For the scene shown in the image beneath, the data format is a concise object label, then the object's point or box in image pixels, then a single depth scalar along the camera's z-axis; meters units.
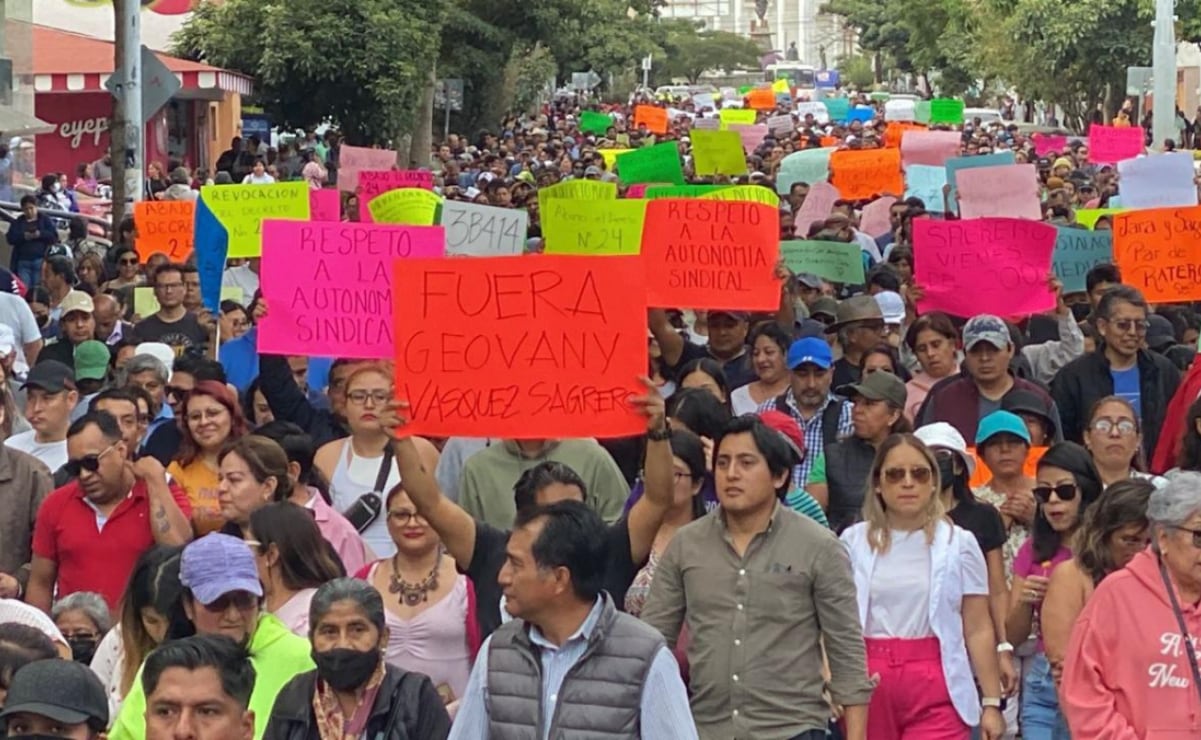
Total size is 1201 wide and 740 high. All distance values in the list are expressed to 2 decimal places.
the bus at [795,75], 137.38
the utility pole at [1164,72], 41.03
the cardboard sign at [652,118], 46.31
